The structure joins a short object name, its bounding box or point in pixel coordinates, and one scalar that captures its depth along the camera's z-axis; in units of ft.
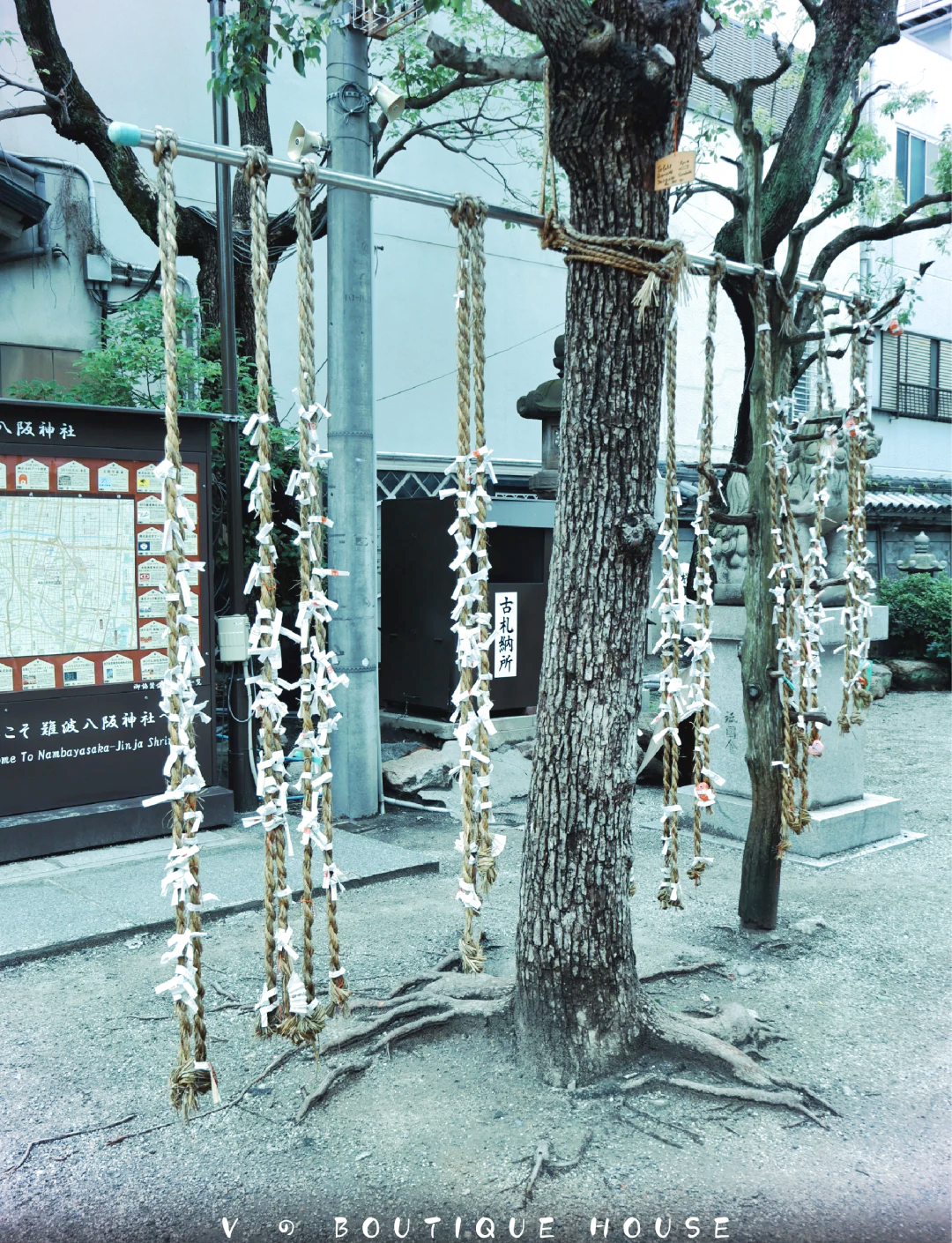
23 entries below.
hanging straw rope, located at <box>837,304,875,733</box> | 14.80
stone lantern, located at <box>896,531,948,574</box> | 52.85
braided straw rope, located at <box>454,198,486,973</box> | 10.71
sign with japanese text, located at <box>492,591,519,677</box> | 29.81
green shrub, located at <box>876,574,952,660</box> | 48.52
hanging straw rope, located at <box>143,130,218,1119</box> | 8.57
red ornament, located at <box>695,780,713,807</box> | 12.80
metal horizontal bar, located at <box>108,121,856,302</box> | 8.91
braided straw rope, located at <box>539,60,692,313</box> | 11.01
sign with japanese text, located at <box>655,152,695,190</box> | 10.66
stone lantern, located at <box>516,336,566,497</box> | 29.63
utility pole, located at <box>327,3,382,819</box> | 23.56
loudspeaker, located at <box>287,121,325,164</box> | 9.86
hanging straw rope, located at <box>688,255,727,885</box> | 13.11
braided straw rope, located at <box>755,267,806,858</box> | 15.25
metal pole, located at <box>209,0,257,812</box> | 22.34
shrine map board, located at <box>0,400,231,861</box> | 20.02
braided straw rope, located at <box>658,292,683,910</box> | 12.01
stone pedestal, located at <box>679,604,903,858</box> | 21.43
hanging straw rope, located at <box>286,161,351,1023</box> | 9.69
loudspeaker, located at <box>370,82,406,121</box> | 10.55
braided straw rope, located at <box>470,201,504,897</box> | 10.85
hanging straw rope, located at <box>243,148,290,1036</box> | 9.11
